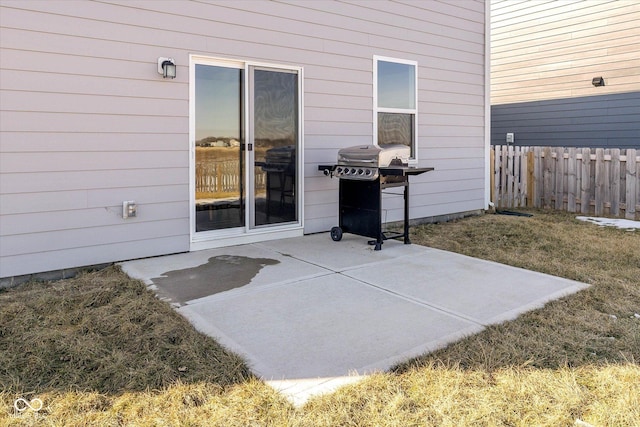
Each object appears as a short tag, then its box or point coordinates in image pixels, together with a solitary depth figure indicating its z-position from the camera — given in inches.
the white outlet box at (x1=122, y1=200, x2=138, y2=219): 177.5
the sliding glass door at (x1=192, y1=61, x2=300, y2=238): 197.3
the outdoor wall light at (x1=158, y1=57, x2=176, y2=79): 180.5
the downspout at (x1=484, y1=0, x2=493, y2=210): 301.3
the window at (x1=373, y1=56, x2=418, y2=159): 254.5
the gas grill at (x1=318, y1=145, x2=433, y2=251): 199.3
